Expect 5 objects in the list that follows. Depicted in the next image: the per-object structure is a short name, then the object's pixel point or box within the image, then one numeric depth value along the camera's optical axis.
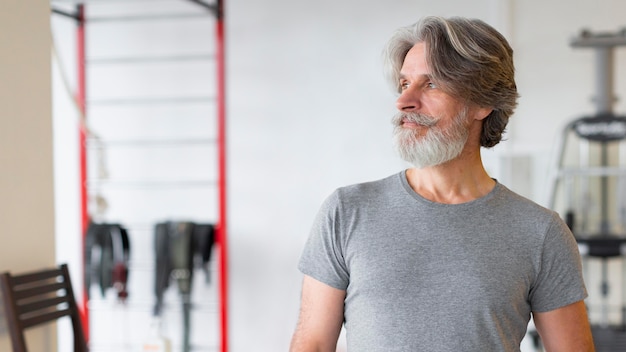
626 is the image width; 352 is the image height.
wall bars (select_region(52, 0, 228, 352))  4.24
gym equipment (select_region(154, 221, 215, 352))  4.10
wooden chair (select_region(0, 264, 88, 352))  2.48
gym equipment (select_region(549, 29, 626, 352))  3.88
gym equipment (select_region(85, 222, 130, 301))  4.13
